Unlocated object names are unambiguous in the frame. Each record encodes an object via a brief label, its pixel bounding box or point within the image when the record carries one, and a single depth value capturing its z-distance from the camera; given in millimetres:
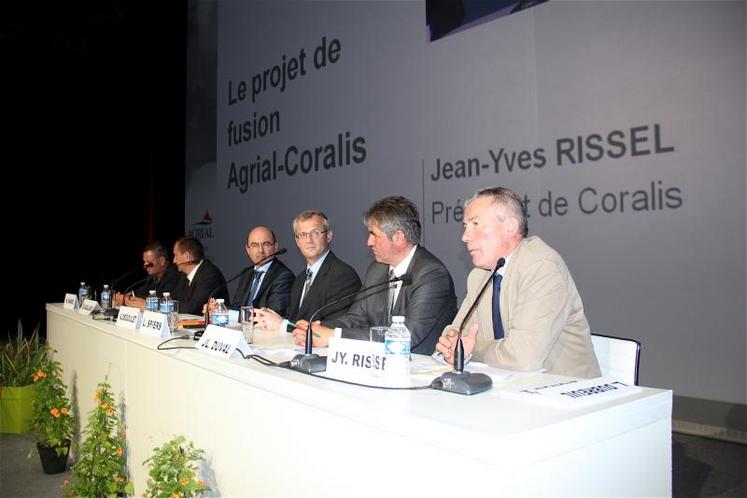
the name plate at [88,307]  3221
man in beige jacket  1730
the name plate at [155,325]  2289
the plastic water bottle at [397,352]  1345
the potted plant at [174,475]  1586
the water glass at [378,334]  1643
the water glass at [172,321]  2524
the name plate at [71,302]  3585
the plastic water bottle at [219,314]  2332
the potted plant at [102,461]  2195
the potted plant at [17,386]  3645
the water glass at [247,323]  2264
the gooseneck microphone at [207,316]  2722
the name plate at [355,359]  1385
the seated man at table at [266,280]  3510
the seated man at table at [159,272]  4555
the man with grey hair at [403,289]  2382
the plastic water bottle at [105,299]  3434
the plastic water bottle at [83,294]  3750
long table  1000
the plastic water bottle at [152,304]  2883
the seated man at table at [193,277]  3951
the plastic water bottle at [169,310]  2557
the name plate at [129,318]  2531
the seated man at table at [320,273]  3021
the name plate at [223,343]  1771
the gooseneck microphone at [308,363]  1540
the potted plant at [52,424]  2920
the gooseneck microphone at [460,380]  1286
